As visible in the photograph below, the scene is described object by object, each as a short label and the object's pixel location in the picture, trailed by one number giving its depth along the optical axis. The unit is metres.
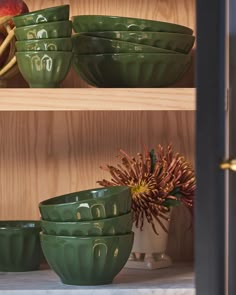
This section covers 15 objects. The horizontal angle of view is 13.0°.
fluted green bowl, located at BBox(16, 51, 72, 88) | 1.70
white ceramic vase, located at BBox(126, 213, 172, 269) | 1.81
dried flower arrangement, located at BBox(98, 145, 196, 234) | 1.79
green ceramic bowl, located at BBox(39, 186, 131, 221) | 1.66
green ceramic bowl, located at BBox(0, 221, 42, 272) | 1.79
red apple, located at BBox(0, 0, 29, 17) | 1.77
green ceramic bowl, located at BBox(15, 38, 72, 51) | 1.69
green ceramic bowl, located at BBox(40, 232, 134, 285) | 1.66
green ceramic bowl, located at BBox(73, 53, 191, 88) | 1.72
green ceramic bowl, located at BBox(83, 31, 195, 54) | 1.72
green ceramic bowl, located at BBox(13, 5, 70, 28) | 1.69
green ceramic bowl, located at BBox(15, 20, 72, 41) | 1.69
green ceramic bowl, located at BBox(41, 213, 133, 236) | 1.66
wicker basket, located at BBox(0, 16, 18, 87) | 1.76
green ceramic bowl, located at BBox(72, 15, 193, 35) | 1.72
